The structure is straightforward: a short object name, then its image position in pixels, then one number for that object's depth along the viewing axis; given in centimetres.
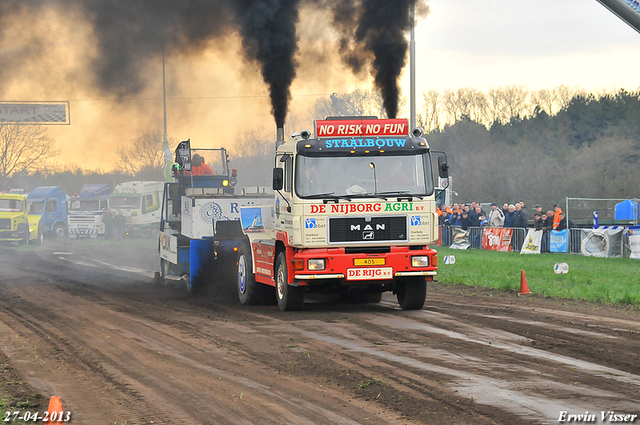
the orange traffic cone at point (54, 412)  471
